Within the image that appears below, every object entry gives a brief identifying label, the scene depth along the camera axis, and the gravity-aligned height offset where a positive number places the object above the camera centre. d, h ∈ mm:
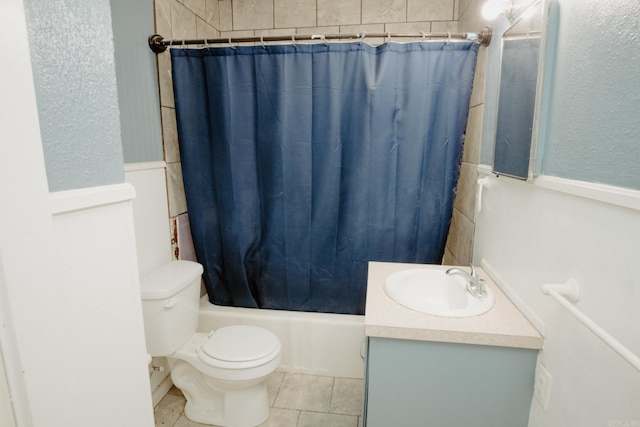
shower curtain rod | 1670 +546
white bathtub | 2033 -1084
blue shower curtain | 1804 -49
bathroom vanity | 1095 -702
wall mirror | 1088 +175
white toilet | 1614 -963
